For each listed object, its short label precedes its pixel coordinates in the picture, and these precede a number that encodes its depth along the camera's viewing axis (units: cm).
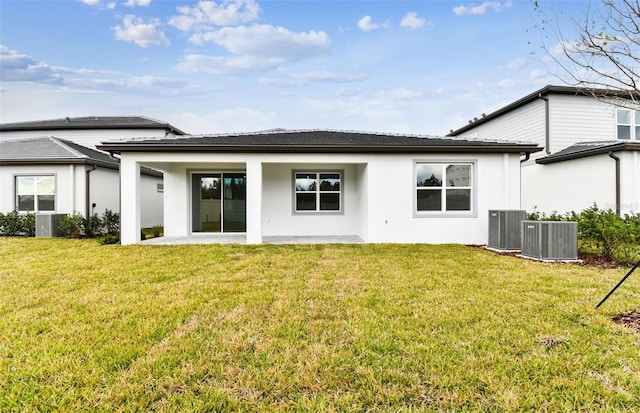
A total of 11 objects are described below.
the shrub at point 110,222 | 1198
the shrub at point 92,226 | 1141
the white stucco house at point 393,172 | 909
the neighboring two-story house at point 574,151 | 1030
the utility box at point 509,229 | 837
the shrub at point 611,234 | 657
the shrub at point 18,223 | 1153
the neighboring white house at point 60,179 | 1211
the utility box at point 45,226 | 1116
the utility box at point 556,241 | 704
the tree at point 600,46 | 410
